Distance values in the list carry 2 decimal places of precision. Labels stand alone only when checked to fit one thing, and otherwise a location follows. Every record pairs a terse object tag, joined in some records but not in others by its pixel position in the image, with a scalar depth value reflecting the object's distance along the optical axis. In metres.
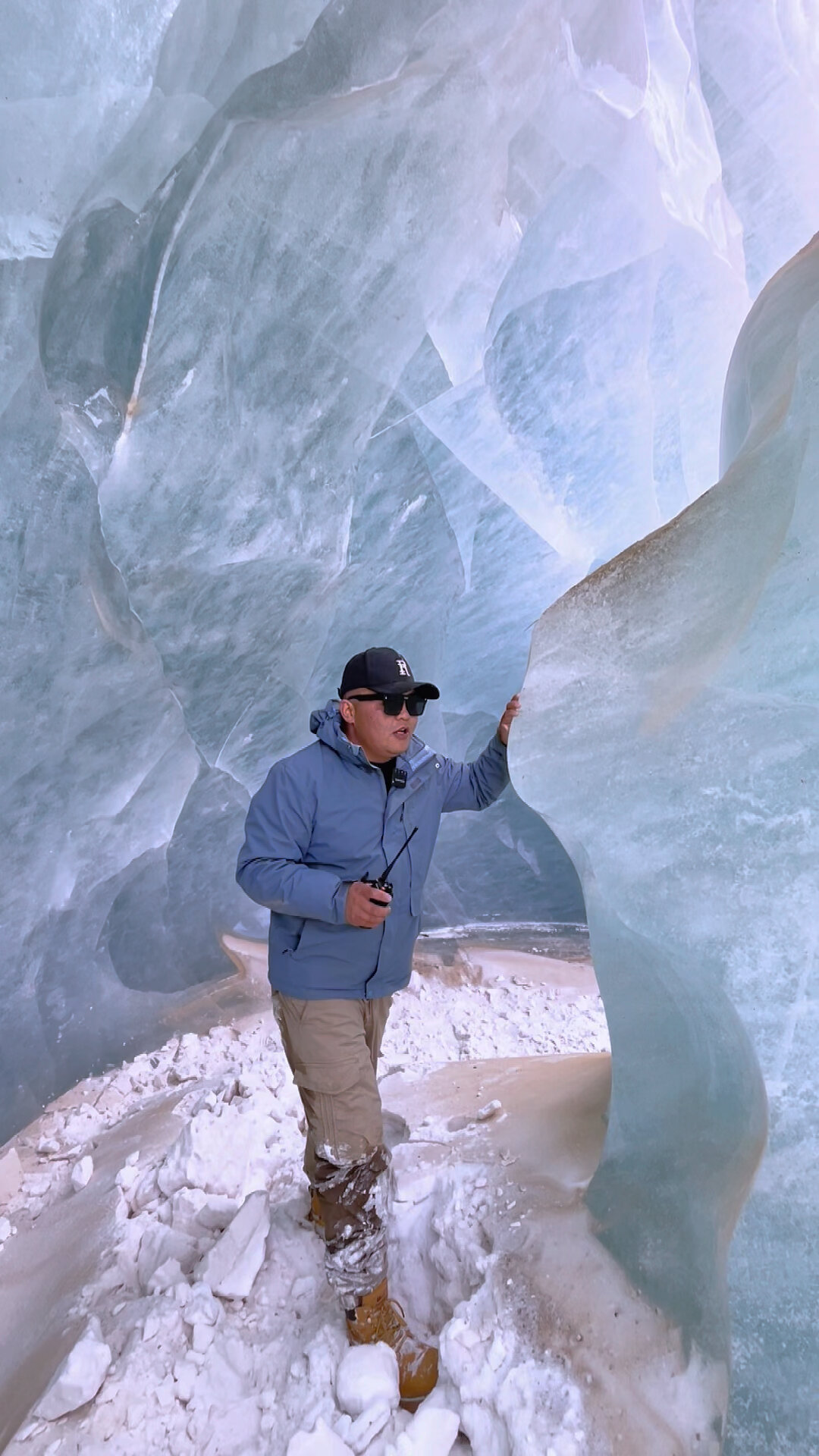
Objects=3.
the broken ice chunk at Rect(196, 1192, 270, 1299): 1.85
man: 1.73
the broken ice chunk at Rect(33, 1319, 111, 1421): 1.62
